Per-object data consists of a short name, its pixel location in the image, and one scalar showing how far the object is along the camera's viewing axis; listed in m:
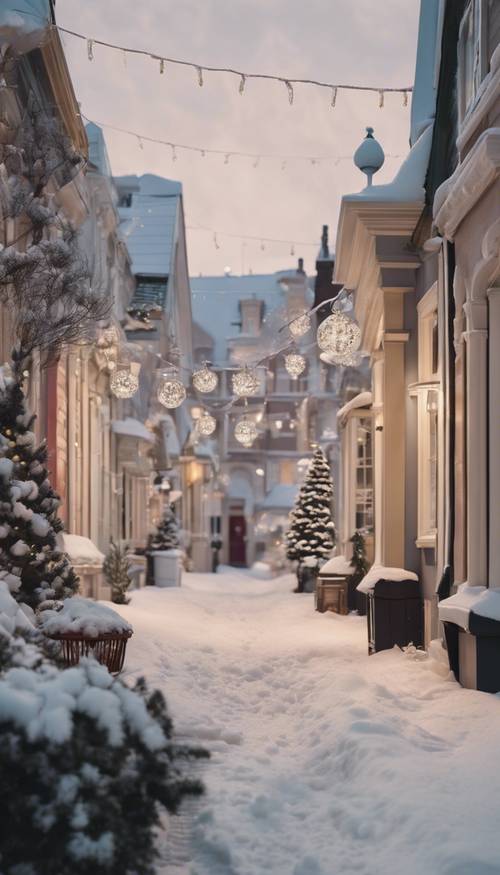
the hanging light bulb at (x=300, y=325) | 13.89
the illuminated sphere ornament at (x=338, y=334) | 11.44
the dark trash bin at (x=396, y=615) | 11.86
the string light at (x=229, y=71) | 10.73
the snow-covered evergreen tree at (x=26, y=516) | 8.18
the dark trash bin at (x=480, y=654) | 7.88
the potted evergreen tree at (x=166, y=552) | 27.86
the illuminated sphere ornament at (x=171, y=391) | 14.11
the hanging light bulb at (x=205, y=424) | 18.72
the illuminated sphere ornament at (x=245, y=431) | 18.11
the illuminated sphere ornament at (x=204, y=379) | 14.81
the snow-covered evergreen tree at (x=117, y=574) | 18.98
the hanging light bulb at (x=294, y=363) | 15.00
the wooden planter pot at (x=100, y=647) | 8.19
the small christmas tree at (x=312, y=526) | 25.80
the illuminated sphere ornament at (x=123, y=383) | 13.89
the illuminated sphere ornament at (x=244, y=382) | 13.95
